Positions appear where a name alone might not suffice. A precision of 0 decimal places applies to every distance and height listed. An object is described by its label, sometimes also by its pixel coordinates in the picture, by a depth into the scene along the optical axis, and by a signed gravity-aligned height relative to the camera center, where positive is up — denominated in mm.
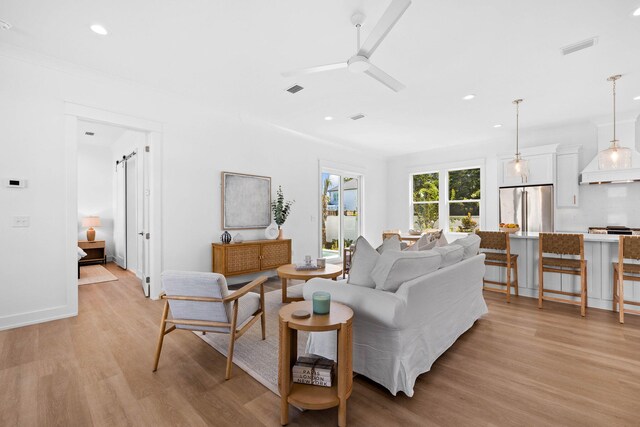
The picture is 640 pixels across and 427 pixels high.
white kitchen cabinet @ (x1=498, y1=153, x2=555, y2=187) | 5492 +802
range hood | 4691 +844
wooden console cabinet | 4352 -657
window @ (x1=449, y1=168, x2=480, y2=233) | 6852 +355
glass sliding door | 6973 +50
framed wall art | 4750 +206
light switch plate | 3102 -78
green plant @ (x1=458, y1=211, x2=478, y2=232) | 6109 -240
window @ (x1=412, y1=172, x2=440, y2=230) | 7543 +339
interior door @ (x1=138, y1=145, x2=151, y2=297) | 4137 -38
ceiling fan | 1924 +1273
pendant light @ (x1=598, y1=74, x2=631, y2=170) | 3623 +684
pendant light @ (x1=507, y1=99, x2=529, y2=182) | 4355 +665
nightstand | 6438 -832
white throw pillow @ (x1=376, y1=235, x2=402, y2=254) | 2468 -256
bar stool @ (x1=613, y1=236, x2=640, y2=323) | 3207 -569
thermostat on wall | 3066 +317
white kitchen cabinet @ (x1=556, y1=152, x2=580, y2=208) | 5383 +596
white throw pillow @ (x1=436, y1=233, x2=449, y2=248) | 3070 -300
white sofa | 1940 -811
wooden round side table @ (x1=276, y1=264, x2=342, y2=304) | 3426 -700
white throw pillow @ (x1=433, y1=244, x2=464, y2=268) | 2624 -367
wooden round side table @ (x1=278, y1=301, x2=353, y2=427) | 1654 -906
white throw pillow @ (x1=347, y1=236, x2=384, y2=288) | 2242 -376
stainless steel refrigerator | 5488 +118
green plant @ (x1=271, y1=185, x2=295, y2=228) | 5211 +75
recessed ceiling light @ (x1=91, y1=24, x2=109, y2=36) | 2662 +1656
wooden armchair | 2170 -695
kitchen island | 3637 -789
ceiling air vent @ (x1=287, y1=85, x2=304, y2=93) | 3912 +1651
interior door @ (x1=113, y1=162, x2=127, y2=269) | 6078 -82
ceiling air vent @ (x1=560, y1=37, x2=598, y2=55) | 2857 +1632
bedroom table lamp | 6590 -229
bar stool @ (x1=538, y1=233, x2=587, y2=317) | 3532 -586
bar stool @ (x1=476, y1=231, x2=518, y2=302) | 4047 -573
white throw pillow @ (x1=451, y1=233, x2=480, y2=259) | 3045 -322
